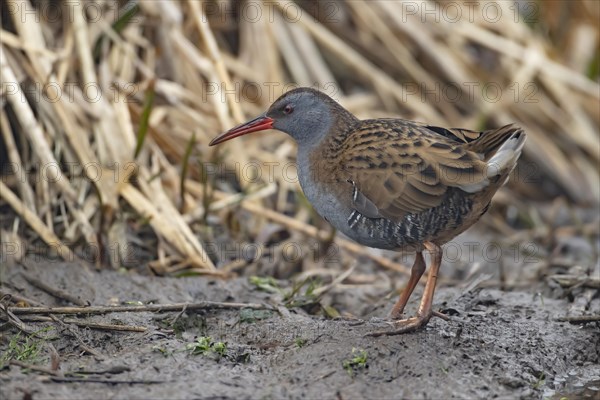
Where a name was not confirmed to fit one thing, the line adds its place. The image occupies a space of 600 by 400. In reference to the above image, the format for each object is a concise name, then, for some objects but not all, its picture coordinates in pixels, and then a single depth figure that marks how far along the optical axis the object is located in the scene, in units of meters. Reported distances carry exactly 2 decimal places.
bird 7.64
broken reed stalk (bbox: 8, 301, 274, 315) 7.69
